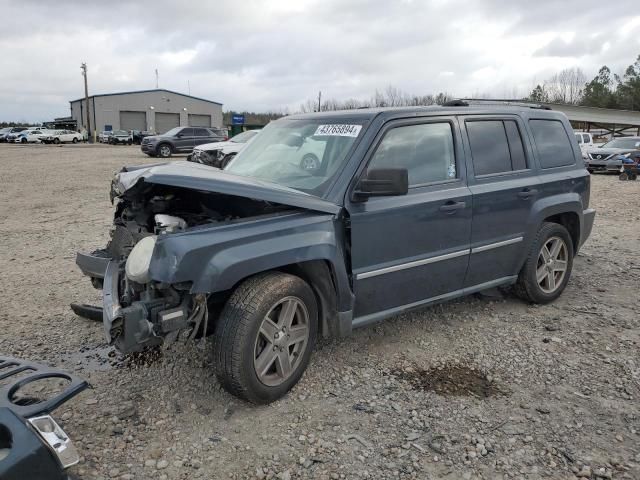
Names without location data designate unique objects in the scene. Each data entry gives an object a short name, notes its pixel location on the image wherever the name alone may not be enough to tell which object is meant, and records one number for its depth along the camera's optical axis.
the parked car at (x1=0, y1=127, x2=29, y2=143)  48.05
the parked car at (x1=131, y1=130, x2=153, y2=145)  45.87
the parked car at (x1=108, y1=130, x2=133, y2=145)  45.44
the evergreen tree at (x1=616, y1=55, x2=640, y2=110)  59.78
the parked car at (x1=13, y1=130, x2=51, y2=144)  47.09
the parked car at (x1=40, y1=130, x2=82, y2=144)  47.47
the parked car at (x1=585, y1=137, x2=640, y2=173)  18.98
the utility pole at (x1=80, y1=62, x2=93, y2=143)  58.23
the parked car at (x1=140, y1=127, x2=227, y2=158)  25.83
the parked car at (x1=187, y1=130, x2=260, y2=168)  15.81
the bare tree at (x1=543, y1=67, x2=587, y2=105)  71.50
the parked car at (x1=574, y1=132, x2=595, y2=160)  21.94
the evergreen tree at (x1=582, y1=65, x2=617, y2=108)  61.41
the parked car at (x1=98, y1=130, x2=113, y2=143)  47.66
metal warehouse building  62.09
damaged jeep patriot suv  2.95
